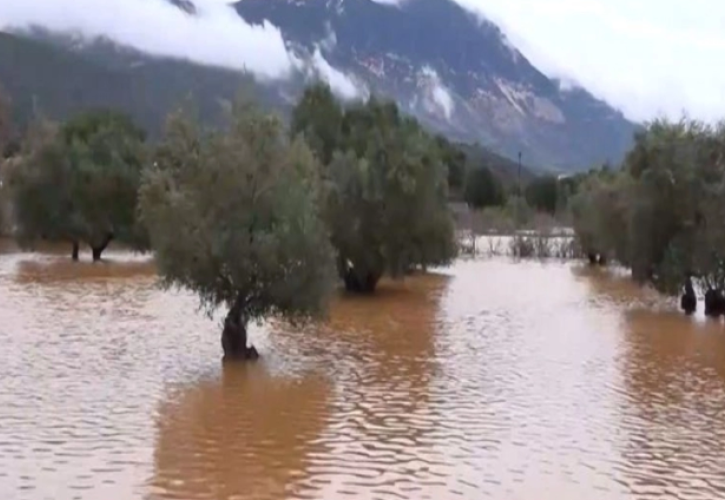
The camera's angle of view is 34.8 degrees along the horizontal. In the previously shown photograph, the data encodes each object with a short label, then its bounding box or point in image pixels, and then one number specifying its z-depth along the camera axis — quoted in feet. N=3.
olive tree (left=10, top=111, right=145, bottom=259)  174.50
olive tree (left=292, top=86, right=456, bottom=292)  126.11
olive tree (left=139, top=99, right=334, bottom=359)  68.69
